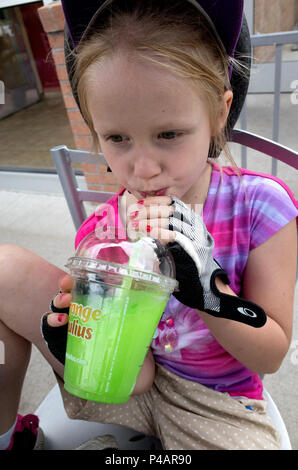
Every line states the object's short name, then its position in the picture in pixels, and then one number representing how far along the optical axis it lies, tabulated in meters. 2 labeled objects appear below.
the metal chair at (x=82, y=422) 0.90
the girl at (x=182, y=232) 0.60
